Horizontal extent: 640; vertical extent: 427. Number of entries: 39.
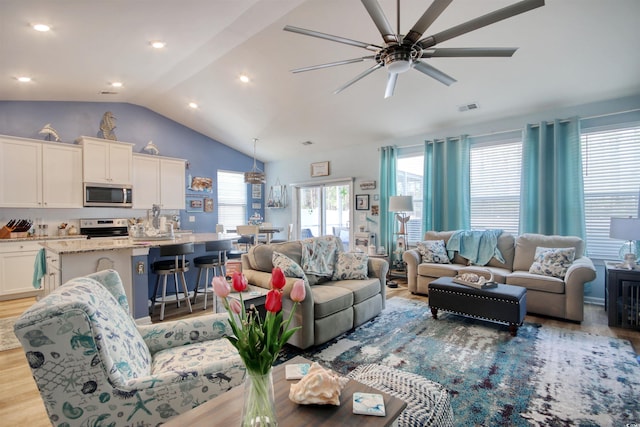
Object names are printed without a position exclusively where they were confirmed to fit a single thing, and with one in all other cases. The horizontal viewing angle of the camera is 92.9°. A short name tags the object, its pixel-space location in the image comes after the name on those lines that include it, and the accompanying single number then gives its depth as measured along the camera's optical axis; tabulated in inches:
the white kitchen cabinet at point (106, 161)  202.1
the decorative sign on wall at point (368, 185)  245.0
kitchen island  112.8
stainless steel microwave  204.1
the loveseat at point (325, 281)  108.3
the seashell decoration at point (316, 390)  44.4
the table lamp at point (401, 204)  199.0
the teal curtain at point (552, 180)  162.6
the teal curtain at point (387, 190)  230.4
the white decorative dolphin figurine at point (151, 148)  239.3
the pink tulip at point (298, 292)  38.3
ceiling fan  75.1
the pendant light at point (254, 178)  236.4
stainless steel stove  212.4
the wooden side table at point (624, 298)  126.6
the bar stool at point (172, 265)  136.0
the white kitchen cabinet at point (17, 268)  171.9
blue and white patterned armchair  40.1
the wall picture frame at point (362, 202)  248.8
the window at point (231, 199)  297.7
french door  270.5
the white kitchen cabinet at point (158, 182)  229.9
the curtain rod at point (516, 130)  155.7
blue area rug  75.0
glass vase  36.6
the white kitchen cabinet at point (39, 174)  177.2
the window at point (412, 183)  227.0
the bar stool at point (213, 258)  152.9
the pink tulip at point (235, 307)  38.7
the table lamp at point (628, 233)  126.7
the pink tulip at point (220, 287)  36.2
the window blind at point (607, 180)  155.2
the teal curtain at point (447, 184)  199.3
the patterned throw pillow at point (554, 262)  144.6
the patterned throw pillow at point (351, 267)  143.3
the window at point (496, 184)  187.9
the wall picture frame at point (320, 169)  275.4
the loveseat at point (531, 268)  134.3
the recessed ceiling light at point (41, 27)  114.3
